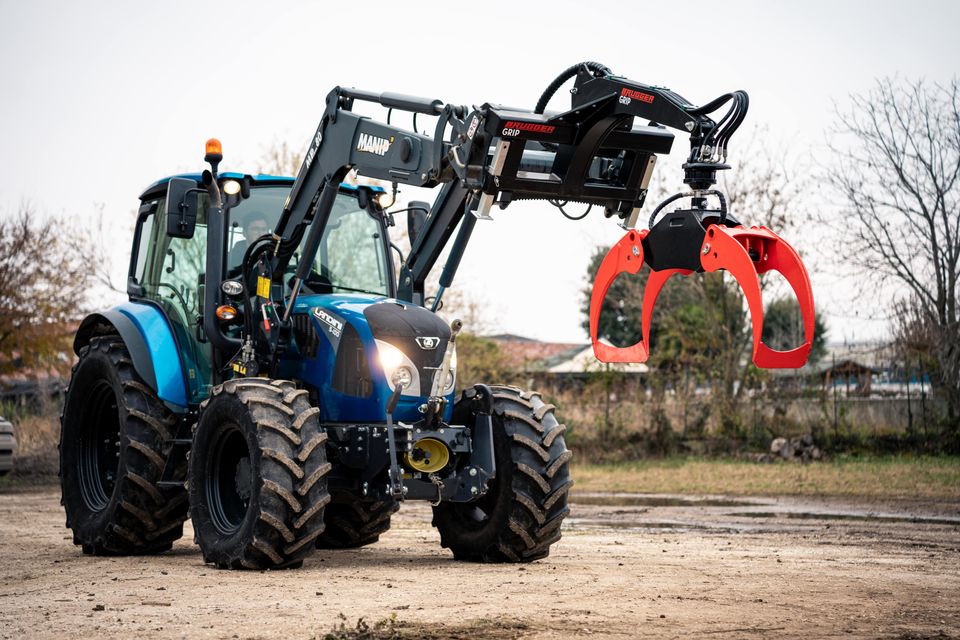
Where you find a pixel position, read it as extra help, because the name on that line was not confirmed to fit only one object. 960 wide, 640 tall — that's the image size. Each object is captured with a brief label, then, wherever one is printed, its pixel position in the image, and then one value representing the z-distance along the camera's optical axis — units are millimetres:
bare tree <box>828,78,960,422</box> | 23062
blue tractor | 7250
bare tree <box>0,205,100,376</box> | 26688
